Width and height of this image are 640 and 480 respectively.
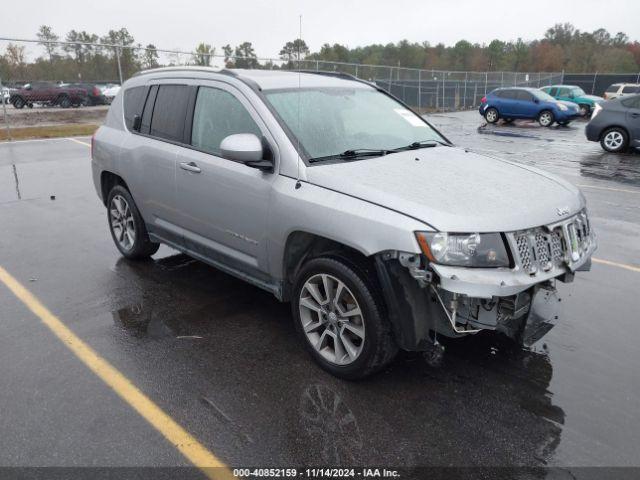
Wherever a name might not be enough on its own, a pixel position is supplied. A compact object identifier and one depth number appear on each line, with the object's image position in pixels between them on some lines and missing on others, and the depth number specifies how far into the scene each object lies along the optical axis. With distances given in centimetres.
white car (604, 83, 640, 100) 2859
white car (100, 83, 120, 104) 2457
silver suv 300
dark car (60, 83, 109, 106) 2406
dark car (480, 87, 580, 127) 2198
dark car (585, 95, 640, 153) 1370
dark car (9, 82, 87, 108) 2300
